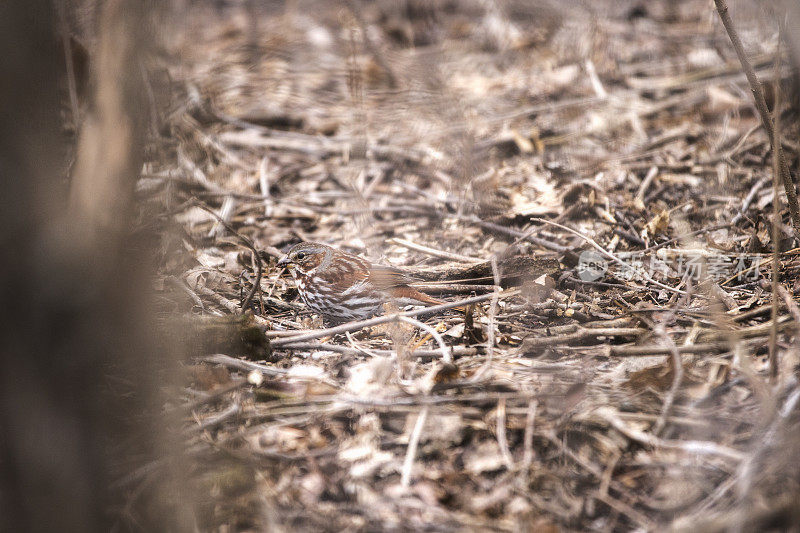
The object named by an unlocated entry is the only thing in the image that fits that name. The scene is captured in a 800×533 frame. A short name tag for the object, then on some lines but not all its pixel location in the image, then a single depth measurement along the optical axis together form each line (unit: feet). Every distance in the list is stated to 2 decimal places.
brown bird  28.94
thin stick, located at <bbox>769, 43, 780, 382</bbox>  18.04
